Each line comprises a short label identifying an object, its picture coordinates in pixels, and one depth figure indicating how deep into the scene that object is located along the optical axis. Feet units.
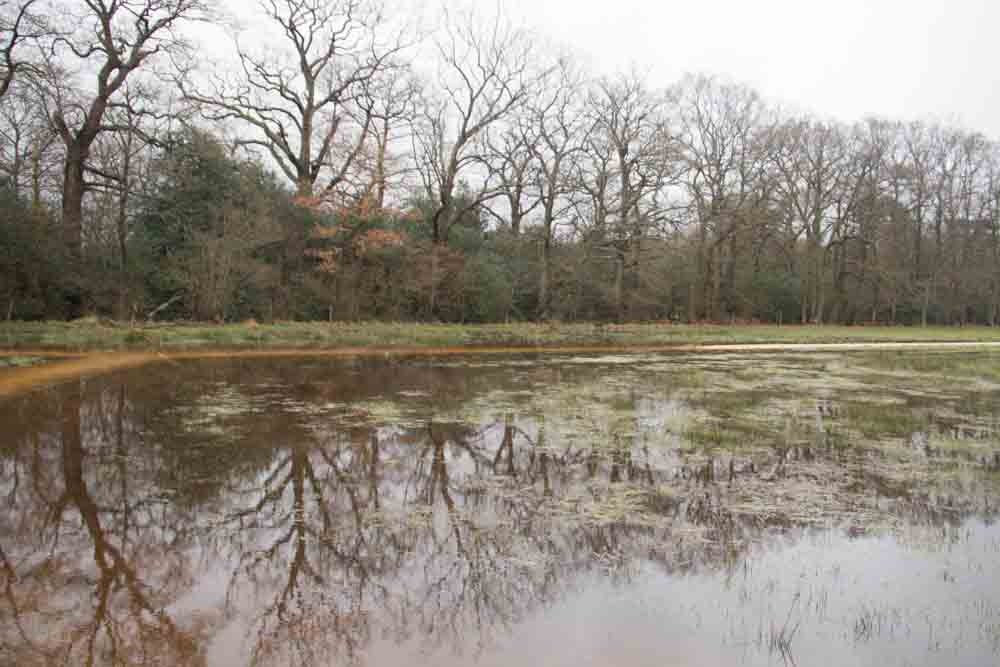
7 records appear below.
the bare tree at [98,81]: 76.02
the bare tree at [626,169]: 102.94
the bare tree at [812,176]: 132.67
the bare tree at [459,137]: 93.97
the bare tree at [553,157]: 99.91
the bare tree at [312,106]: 87.92
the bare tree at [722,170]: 124.26
